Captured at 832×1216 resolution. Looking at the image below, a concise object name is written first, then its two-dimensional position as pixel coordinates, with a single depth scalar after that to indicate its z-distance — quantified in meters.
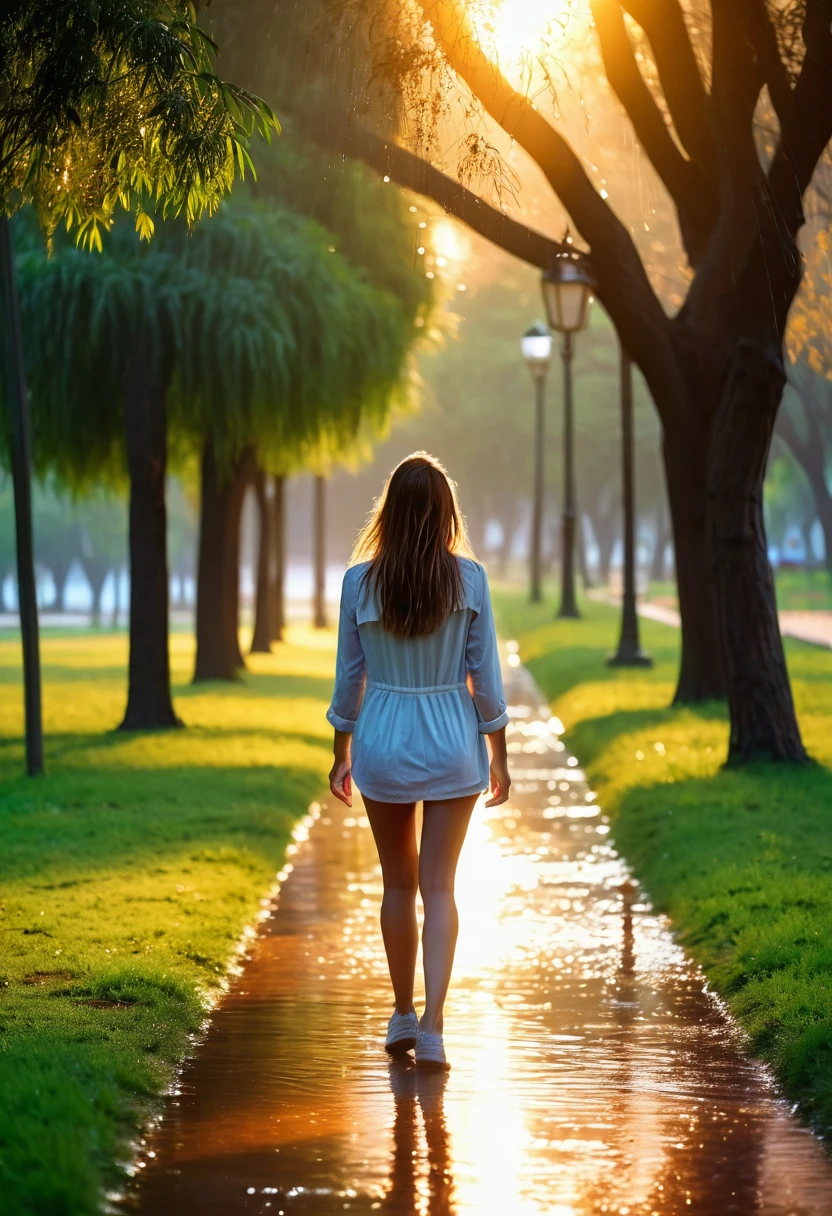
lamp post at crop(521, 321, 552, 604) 35.88
